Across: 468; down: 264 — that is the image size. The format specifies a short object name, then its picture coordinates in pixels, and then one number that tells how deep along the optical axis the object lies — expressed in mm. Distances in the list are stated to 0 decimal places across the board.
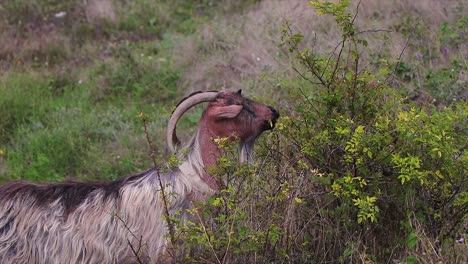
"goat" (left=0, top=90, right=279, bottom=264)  12219
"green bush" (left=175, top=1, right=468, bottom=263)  11227
